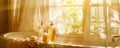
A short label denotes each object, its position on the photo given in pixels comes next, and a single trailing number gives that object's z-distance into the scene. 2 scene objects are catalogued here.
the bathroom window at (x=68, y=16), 1.64
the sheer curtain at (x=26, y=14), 1.78
